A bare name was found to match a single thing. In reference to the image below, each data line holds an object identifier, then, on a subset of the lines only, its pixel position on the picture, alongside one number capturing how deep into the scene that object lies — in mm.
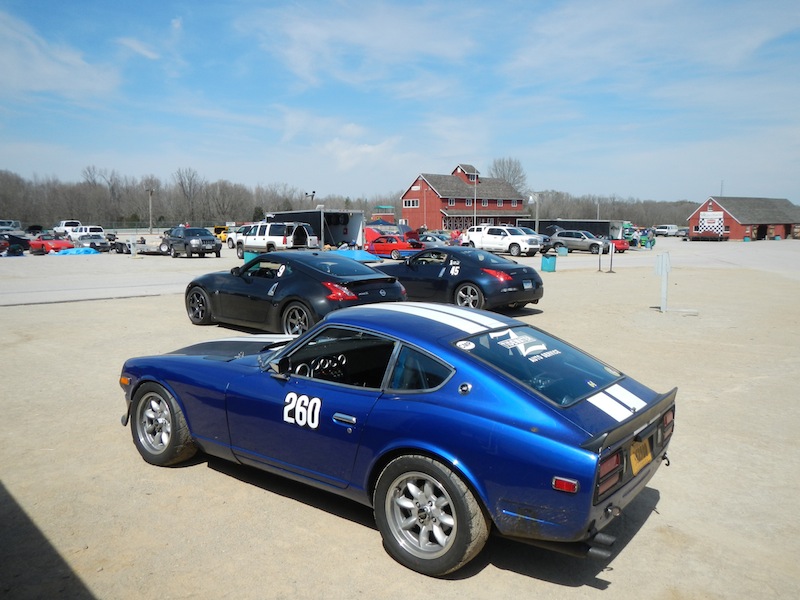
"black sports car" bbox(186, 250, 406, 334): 9133
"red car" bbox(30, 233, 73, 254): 37344
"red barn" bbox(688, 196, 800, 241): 79938
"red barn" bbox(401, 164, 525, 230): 79375
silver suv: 43000
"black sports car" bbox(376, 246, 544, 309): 11953
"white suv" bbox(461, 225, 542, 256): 37250
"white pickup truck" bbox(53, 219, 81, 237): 50062
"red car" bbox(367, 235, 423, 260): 34656
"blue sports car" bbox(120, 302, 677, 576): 3070
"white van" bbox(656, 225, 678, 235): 89250
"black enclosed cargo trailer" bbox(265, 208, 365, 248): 32156
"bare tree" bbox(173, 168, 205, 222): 116000
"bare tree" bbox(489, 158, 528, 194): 117625
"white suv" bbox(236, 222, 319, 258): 28859
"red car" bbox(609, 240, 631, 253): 45197
